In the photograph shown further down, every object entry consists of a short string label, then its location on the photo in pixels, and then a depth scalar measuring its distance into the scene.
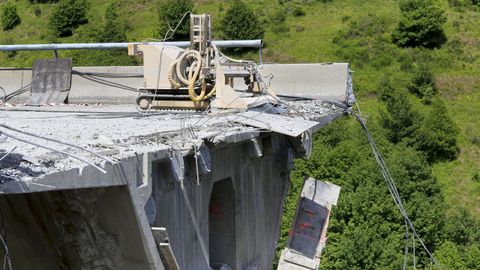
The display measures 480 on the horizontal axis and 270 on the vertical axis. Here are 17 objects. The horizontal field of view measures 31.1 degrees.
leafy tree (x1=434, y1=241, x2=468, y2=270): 35.81
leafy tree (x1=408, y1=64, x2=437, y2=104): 57.34
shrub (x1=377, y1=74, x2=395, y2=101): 56.31
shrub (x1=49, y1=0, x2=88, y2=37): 73.12
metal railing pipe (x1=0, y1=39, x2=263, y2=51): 18.64
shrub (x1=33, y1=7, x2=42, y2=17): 78.81
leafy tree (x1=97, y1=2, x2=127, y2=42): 65.81
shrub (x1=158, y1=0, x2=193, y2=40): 65.62
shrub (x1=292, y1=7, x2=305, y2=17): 71.19
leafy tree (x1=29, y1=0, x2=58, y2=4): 81.81
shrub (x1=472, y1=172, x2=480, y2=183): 48.26
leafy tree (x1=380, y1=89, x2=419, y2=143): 51.53
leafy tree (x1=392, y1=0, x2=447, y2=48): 63.50
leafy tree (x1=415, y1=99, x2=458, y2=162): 50.59
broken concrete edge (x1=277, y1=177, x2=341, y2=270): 15.80
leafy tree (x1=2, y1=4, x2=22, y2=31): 76.50
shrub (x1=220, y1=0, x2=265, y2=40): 64.94
